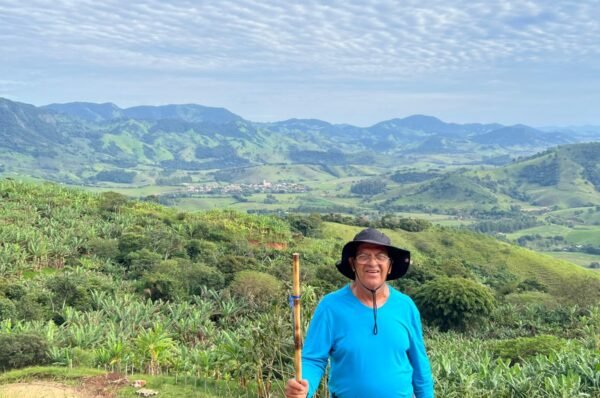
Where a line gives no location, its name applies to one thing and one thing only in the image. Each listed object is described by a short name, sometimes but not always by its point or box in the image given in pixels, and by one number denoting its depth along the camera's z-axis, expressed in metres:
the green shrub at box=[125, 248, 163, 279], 39.56
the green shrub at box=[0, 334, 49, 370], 15.01
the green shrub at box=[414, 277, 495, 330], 36.25
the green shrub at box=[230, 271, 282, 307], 32.17
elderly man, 4.16
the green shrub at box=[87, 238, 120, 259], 43.06
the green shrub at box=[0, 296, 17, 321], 24.92
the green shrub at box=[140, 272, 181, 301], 33.69
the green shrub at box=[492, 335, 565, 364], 20.50
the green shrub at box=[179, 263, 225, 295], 36.56
